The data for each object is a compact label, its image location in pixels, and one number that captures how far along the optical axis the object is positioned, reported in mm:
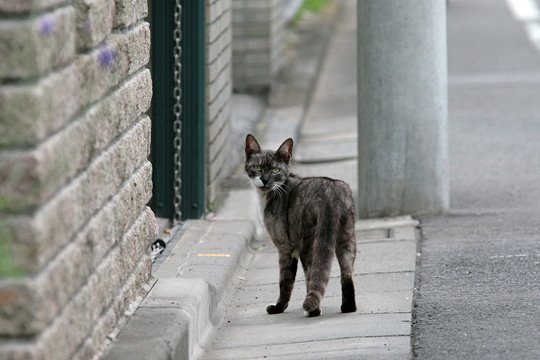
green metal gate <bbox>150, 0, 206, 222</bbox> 16974
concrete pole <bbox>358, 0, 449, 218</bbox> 17641
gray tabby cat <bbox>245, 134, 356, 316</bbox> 12467
